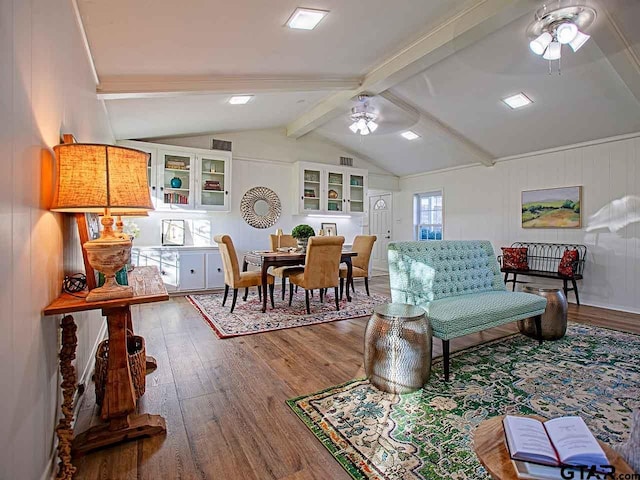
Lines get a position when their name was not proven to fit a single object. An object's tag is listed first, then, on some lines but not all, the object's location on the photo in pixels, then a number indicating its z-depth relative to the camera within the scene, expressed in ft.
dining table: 13.17
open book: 2.84
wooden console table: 4.95
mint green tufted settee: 8.18
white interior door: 27.27
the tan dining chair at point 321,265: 13.03
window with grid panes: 23.98
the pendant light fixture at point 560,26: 7.55
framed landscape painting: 16.40
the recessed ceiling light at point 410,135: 19.64
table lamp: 4.56
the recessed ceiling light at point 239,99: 13.59
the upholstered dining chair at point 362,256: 17.13
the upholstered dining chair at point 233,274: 13.29
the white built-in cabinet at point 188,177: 17.13
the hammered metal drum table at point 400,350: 7.06
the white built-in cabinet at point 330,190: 21.49
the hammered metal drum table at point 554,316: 10.48
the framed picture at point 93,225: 6.55
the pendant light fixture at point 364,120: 13.91
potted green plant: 14.82
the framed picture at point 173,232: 18.01
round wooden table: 2.93
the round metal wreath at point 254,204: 20.42
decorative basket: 6.55
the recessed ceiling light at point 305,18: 8.41
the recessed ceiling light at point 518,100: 13.97
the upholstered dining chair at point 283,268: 14.94
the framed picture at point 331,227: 22.78
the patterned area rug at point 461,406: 5.21
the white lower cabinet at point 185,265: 16.61
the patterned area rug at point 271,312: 11.93
